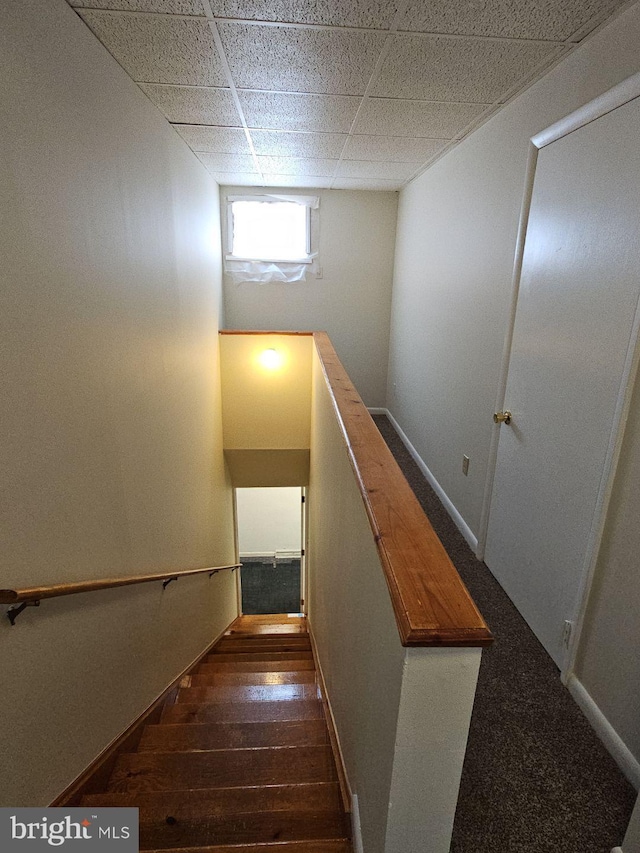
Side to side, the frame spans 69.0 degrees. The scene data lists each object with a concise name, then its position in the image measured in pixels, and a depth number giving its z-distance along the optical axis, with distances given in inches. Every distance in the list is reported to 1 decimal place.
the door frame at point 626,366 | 58.5
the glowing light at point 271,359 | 166.2
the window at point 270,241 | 186.9
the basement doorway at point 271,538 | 256.1
